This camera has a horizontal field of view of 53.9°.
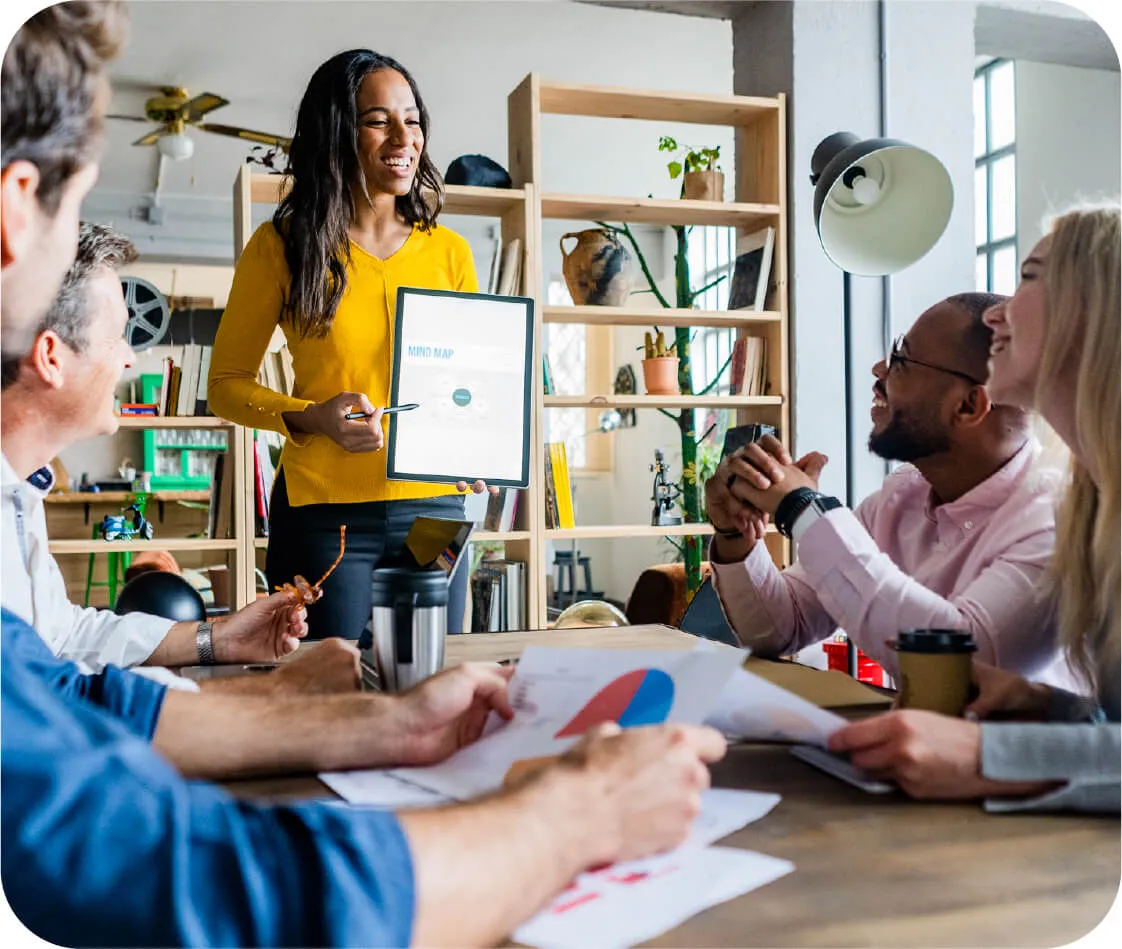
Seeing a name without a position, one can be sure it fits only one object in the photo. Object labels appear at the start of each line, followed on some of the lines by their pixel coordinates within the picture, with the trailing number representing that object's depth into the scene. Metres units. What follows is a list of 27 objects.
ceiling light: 6.43
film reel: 3.79
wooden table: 0.67
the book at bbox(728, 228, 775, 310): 3.94
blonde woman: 0.90
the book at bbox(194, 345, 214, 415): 4.09
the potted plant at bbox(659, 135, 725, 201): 4.09
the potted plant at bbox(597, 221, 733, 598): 4.25
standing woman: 2.16
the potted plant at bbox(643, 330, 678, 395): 4.20
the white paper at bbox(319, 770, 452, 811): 0.89
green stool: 6.75
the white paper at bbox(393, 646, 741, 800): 0.89
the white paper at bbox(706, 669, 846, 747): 0.98
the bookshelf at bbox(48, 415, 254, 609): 3.75
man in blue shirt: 0.58
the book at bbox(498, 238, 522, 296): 3.80
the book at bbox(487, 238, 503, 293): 3.85
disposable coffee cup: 1.03
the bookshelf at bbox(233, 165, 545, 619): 3.70
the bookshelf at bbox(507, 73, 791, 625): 3.81
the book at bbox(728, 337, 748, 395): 4.00
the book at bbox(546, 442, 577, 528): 3.97
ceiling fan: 5.92
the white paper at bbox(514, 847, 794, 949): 0.65
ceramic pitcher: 4.04
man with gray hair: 1.29
